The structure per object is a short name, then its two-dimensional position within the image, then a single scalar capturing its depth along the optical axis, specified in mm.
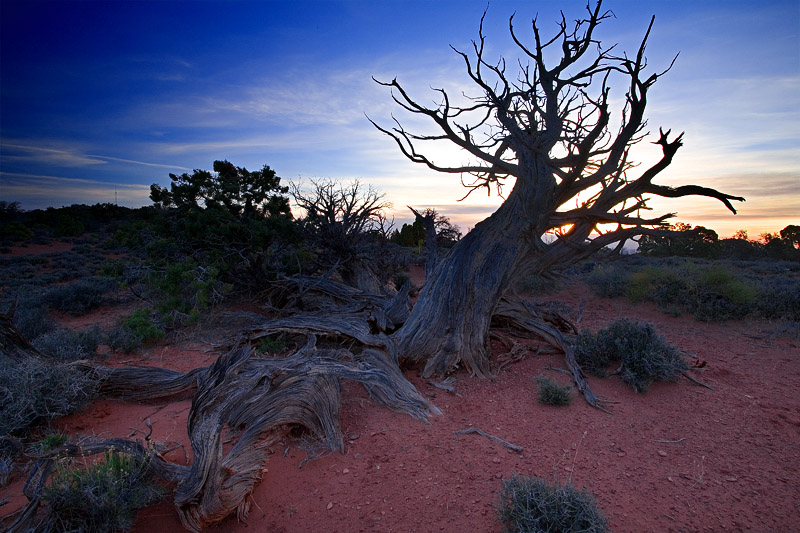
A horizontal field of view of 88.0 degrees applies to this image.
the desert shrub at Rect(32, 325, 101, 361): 5984
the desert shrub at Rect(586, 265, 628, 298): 11508
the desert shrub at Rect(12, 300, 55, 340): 7789
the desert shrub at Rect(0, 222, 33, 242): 25000
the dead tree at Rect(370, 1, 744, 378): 5477
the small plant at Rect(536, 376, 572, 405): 4965
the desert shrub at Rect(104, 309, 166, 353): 7141
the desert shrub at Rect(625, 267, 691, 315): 10031
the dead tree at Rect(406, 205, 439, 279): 7551
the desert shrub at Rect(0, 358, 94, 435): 4105
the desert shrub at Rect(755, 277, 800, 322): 8891
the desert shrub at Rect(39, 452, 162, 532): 2719
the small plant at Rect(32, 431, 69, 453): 3551
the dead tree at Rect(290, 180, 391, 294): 9586
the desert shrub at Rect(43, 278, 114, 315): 10188
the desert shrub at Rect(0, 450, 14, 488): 3445
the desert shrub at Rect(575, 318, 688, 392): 5434
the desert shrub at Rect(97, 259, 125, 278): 8607
